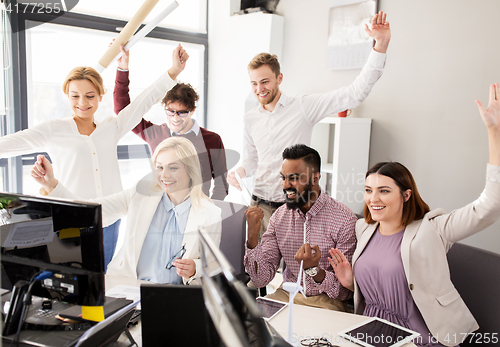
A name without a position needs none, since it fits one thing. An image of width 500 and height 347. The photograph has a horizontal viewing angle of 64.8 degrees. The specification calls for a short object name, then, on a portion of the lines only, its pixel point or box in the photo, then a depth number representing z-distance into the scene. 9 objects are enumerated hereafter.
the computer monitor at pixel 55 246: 1.00
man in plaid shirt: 1.60
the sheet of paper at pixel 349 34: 2.58
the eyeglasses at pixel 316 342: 1.08
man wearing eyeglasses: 2.19
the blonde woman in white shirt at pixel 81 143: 1.93
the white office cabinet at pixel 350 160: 2.50
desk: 1.07
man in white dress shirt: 2.31
